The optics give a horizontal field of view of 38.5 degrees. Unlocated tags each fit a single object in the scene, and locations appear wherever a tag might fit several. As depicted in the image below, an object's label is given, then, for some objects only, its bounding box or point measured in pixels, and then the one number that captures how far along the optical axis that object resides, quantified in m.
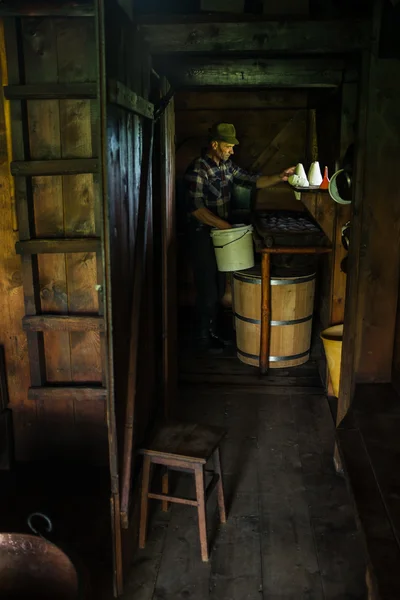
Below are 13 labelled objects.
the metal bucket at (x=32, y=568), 2.46
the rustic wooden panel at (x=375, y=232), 3.37
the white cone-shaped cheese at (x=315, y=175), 5.96
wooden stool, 3.29
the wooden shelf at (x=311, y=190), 5.57
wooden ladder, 3.47
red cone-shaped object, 5.73
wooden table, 5.79
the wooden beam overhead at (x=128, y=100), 2.67
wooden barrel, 5.91
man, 6.13
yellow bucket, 4.50
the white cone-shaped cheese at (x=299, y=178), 6.18
